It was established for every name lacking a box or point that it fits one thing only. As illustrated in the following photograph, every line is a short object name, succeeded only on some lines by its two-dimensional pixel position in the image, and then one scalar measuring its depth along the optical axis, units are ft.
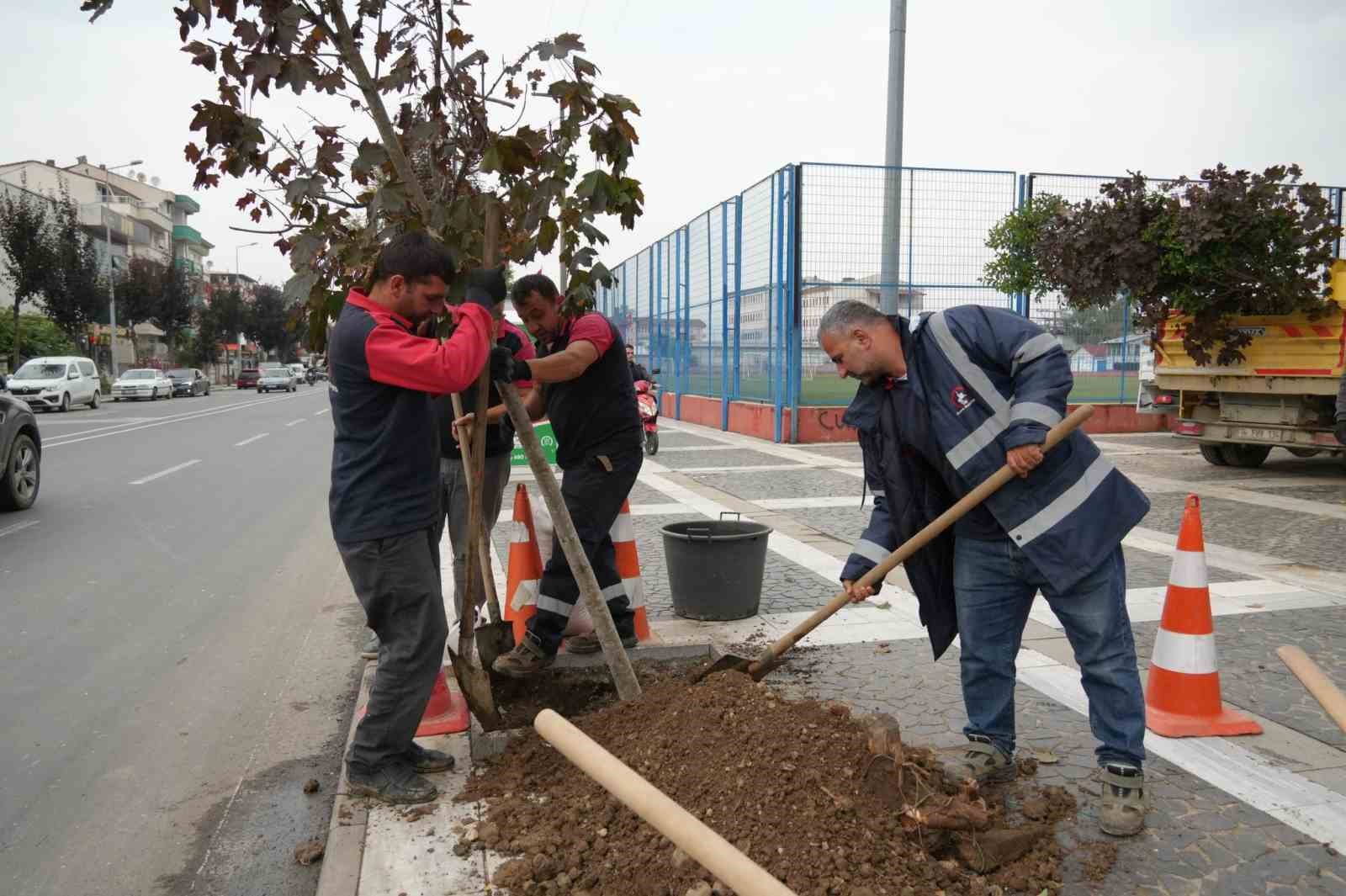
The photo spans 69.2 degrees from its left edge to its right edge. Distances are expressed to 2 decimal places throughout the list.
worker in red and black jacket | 9.67
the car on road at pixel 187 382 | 138.21
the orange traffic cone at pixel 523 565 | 15.46
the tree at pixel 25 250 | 119.24
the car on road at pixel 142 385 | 119.85
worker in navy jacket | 9.41
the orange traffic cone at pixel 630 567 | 15.51
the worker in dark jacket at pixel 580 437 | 13.25
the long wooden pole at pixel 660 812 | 4.73
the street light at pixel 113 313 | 137.22
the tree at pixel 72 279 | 124.67
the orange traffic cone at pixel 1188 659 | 12.16
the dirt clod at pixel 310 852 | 9.91
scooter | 41.32
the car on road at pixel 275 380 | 157.17
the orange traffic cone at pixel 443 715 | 12.35
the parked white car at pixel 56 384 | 89.08
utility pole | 44.70
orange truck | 33.53
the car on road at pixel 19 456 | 29.50
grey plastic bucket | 16.89
